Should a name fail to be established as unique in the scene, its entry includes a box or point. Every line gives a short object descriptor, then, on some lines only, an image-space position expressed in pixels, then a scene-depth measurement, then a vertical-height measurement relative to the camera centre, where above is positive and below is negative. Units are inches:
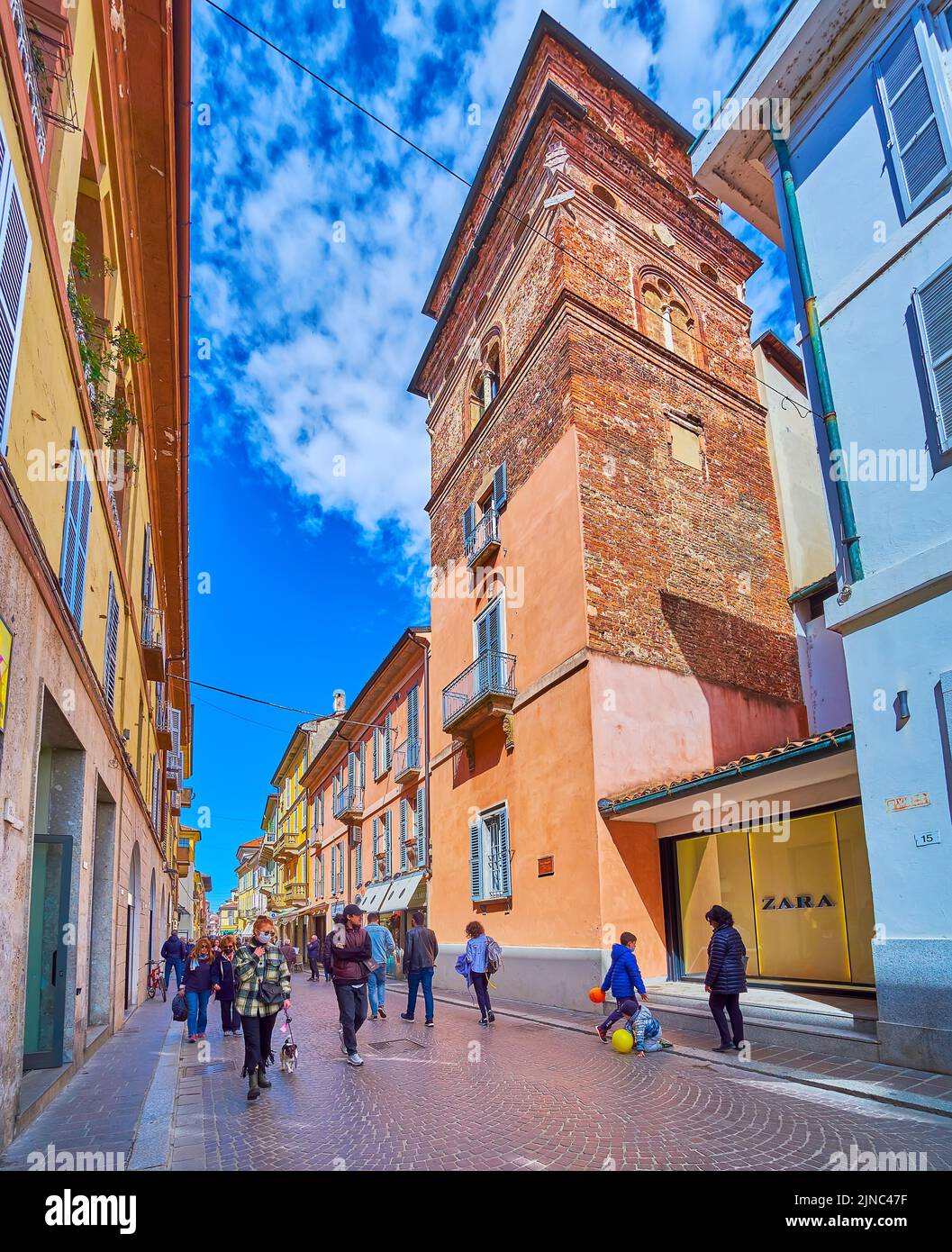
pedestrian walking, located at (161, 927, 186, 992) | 671.1 -89.4
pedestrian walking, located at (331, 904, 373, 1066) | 352.8 -56.7
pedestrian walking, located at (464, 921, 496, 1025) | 476.4 -76.4
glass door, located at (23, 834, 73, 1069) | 314.8 -49.4
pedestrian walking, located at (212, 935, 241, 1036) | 480.7 -83.6
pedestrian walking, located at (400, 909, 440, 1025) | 490.6 -71.4
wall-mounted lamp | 310.8 +39.4
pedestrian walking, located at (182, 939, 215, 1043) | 453.1 -78.7
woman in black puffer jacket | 337.1 -61.7
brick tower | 561.9 +230.3
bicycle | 839.1 -139.8
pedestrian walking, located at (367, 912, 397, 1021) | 522.0 -83.6
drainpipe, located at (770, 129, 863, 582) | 348.5 +203.8
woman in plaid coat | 298.4 -57.2
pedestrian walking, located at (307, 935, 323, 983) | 1029.2 -145.9
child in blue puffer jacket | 373.7 -65.9
